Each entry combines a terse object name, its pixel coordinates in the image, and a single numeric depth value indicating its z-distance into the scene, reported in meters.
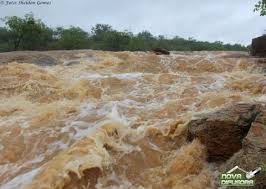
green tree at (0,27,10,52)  27.20
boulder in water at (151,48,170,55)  14.98
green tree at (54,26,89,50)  25.73
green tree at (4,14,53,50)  23.31
